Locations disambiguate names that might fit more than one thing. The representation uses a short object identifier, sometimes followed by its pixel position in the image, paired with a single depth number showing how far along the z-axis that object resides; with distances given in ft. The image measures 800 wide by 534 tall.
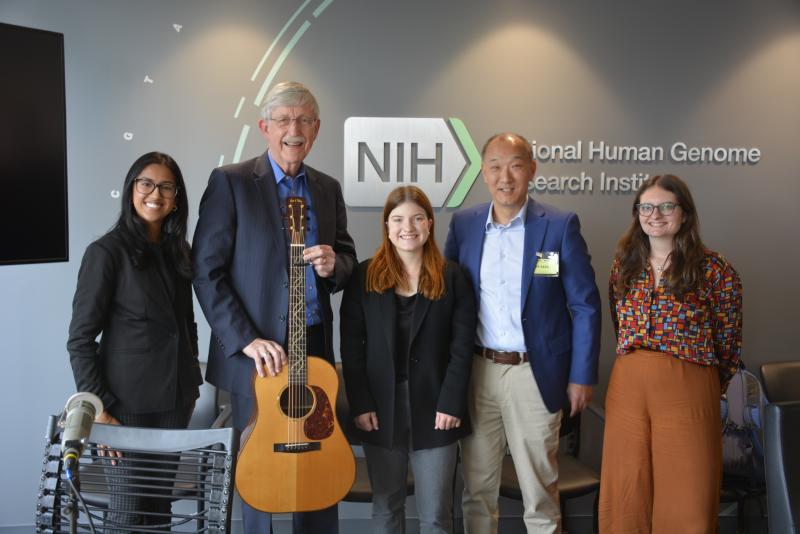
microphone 4.21
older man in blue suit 8.16
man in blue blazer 9.05
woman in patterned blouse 8.69
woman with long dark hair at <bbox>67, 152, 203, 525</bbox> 7.91
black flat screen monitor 6.23
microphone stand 4.16
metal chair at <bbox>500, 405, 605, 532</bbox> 10.38
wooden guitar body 7.72
